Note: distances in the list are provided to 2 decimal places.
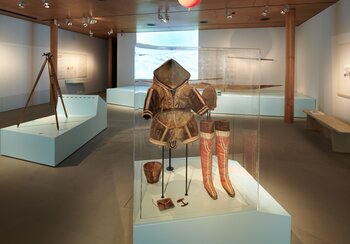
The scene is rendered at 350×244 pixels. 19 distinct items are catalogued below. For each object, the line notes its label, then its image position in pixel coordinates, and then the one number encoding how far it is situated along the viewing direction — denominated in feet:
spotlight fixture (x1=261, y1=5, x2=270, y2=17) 19.11
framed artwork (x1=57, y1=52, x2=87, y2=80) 31.94
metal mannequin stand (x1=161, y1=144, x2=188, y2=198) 7.54
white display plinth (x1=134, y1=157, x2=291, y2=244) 5.11
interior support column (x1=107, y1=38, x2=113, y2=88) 38.34
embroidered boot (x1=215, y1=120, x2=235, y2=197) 5.75
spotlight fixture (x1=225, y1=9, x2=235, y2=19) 20.39
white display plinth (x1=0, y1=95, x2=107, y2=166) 11.00
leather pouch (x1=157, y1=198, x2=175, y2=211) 5.43
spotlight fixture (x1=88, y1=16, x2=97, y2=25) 23.73
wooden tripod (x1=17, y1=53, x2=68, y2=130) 12.76
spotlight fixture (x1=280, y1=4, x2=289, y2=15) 18.89
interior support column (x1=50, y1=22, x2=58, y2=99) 26.84
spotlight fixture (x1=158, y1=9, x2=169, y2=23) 21.51
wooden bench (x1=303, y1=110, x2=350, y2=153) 13.12
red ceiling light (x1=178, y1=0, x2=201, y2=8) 7.71
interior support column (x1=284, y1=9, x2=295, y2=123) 20.25
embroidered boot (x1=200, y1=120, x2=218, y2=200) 5.69
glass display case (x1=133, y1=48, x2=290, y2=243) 5.28
